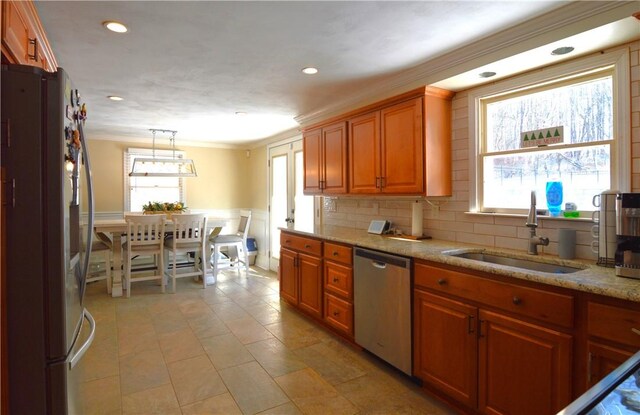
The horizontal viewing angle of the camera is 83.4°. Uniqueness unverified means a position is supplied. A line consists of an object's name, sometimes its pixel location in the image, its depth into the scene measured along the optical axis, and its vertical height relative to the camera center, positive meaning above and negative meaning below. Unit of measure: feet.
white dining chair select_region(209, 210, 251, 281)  17.34 -1.80
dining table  14.93 -1.44
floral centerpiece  17.58 -0.11
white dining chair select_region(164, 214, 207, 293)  15.67 -1.38
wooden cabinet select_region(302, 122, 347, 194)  12.07 +1.66
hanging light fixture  18.59 +2.24
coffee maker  5.22 -0.47
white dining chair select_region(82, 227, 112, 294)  15.67 -2.13
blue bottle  7.52 +0.16
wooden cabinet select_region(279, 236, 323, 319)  11.48 -2.38
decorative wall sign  7.62 +1.47
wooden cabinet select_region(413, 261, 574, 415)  5.49 -2.57
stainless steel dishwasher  8.07 -2.43
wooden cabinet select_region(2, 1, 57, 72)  4.87 +2.75
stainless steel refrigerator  4.43 -0.38
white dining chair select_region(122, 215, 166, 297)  14.89 -1.35
